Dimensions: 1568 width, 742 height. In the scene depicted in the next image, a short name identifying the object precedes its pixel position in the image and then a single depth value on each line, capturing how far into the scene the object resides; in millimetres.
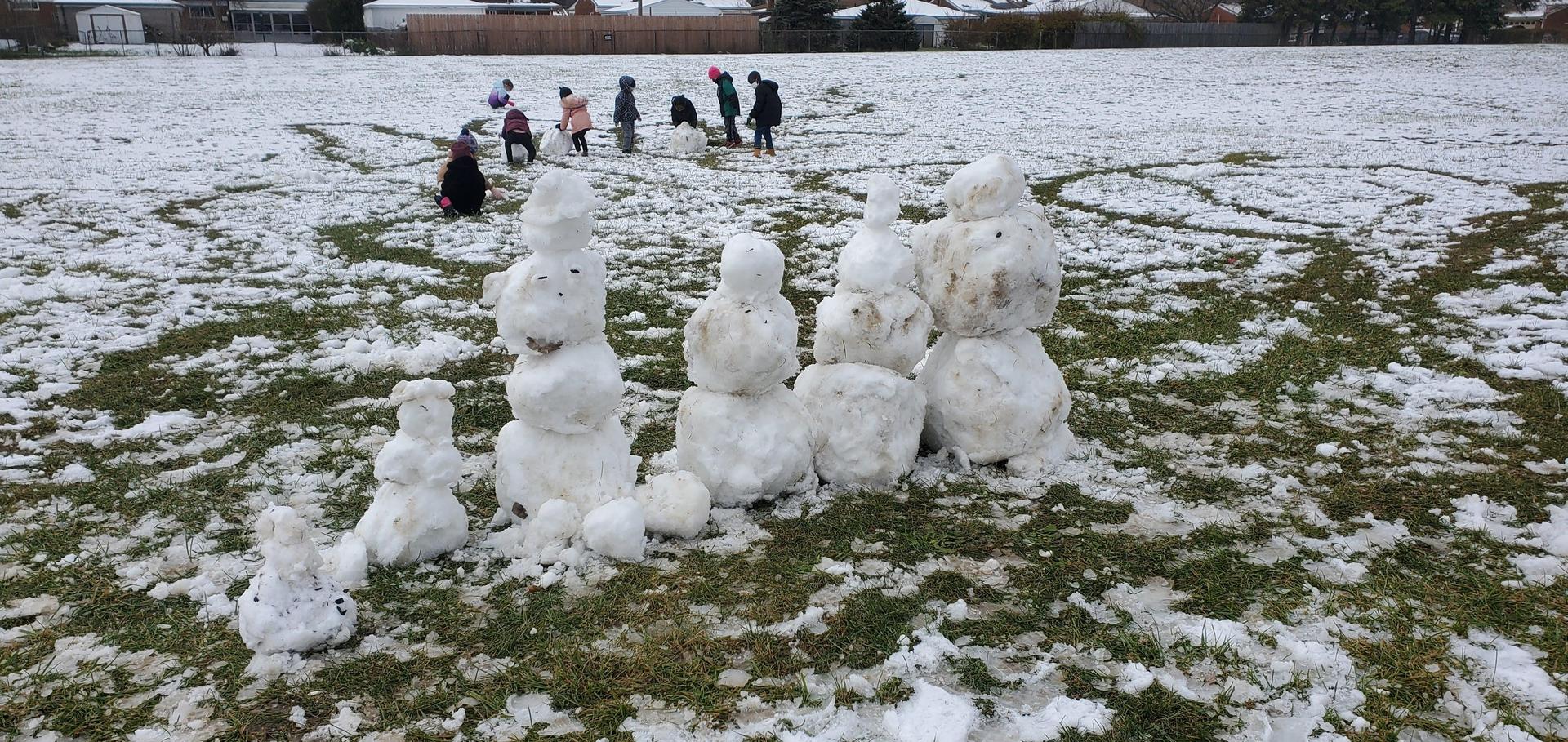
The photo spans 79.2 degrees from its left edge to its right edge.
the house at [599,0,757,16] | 61094
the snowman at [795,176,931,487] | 4285
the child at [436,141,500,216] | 10922
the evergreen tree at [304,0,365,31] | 54938
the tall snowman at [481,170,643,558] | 3760
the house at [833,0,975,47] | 46250
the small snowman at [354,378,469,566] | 3672
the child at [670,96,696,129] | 16500
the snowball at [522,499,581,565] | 3779
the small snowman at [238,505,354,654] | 3113
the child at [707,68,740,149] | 16312
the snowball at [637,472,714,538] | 3900
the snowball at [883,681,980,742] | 2822
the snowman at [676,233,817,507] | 3918
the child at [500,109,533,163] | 14758
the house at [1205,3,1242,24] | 66062
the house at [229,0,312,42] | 62344
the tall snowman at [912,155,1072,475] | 4309
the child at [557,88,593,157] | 15281
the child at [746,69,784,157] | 15781
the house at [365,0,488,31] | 57812
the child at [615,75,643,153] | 15891
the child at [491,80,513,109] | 15969
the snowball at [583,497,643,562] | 3715
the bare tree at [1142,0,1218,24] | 60588
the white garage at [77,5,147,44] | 52219
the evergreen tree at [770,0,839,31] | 43562
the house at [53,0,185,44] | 51344
